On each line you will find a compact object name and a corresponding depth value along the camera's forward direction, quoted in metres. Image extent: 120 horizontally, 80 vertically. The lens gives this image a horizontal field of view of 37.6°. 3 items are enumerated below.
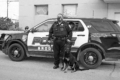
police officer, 5.77
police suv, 6.02
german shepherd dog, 5.76
